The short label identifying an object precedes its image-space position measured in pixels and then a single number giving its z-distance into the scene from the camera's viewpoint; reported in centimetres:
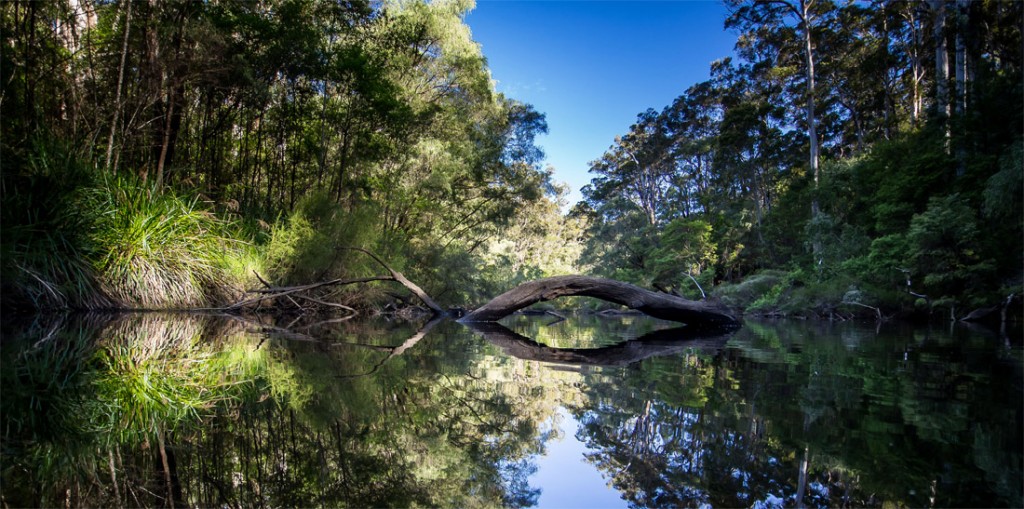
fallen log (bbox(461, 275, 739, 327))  683
